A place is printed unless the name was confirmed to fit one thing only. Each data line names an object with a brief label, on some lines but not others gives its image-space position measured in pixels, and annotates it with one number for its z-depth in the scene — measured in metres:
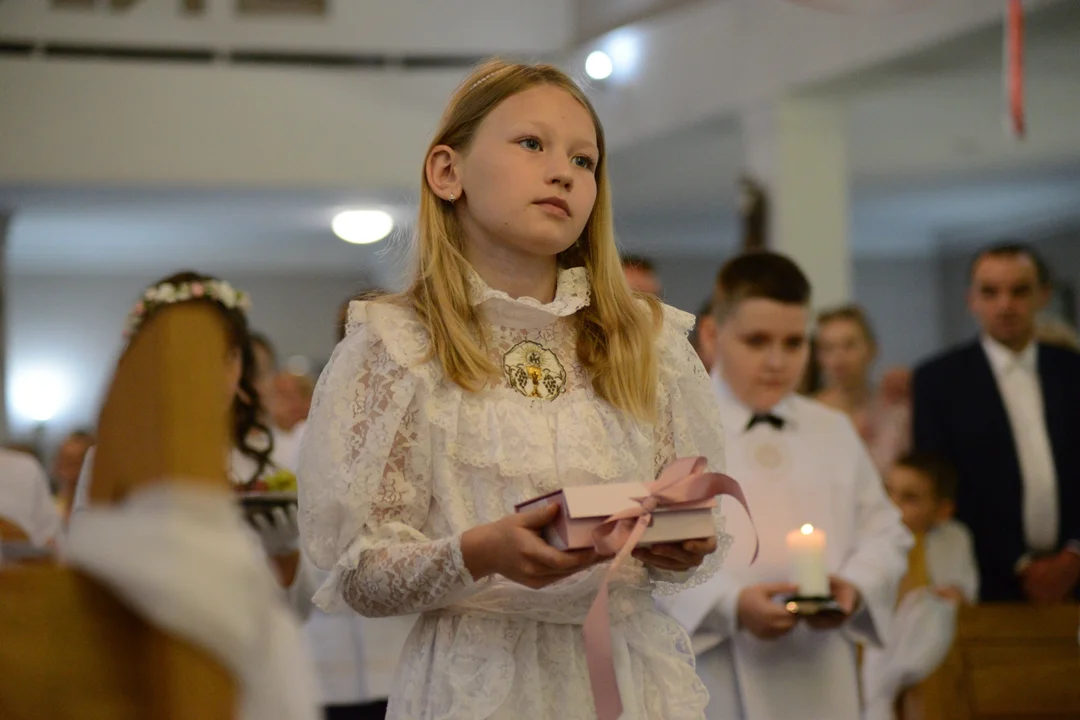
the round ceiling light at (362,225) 11.95
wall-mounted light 15.53
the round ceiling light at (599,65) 10.20
